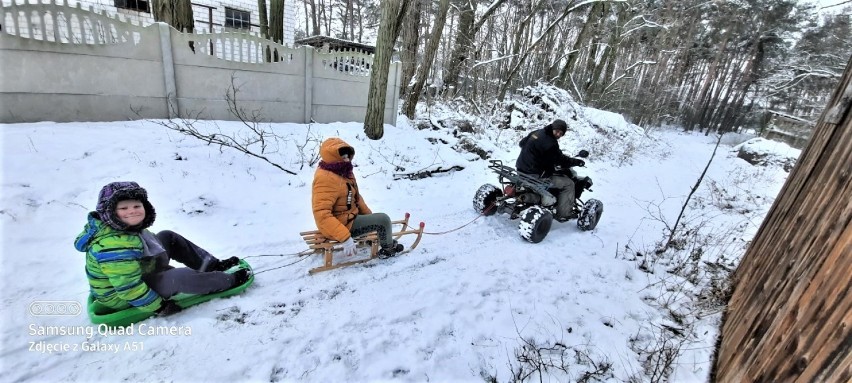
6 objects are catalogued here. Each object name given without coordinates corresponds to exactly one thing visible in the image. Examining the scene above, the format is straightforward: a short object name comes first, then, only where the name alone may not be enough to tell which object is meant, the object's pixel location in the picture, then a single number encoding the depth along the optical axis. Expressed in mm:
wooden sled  3484
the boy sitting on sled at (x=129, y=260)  2334
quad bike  4637
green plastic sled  2490
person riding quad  4957
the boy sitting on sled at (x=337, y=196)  3285
